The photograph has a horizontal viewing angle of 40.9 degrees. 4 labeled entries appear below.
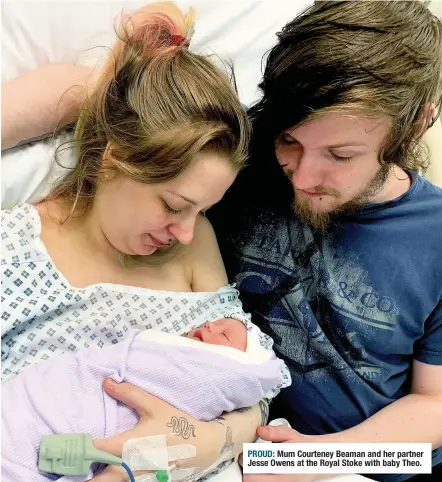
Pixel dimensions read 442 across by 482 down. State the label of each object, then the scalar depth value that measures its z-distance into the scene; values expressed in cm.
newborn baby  81
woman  87
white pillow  99
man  86
